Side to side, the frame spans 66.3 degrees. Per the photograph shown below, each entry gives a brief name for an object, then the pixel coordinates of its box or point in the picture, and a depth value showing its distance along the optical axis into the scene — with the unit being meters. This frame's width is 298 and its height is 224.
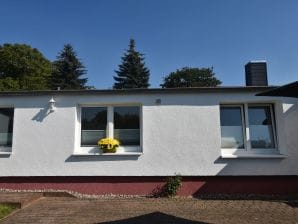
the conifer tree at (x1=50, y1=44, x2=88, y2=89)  33.71
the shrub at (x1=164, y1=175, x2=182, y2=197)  6.61
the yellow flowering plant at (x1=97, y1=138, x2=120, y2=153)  6.78
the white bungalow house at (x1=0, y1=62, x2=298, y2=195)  6.75
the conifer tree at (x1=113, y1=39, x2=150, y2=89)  35.81
